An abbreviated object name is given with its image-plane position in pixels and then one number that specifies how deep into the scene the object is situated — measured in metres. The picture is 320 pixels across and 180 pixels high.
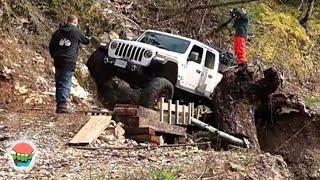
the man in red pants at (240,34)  16.34
